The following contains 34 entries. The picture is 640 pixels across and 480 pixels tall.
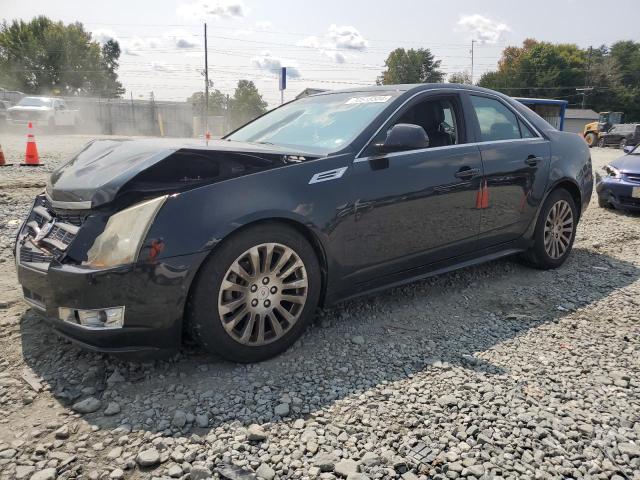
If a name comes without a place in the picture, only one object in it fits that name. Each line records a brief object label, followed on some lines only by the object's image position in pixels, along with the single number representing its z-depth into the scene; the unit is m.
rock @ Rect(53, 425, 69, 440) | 2.21
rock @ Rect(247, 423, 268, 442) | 2.23
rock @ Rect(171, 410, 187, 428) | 2.31
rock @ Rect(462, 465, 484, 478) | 2.05
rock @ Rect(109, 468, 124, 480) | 1.99
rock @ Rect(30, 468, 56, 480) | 1.96
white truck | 21.83
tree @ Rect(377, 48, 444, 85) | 83.62
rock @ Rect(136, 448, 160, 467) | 2.06
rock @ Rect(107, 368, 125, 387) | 2.62
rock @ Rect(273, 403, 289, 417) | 2.42
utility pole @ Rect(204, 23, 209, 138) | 31.99
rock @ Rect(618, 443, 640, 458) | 2.20
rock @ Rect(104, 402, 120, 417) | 2.38
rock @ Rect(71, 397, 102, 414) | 2.40
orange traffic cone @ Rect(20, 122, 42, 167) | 10.06
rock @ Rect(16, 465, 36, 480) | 1.97
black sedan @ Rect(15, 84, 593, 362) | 2.50
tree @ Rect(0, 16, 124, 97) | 59.40
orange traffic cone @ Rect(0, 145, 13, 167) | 9.72
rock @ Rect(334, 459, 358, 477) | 2.04
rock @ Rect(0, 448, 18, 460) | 2.07
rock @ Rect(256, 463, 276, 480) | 2.02
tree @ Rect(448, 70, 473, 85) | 76.84
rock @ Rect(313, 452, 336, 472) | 2.07
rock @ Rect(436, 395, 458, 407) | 2.53
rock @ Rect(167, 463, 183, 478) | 2.01
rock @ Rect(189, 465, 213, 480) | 1.99
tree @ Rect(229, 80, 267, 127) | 64.75
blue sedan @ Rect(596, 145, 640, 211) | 7.34
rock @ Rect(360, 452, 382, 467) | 2.10
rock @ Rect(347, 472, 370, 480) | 2.01
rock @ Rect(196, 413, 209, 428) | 2.32
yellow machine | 33.78
